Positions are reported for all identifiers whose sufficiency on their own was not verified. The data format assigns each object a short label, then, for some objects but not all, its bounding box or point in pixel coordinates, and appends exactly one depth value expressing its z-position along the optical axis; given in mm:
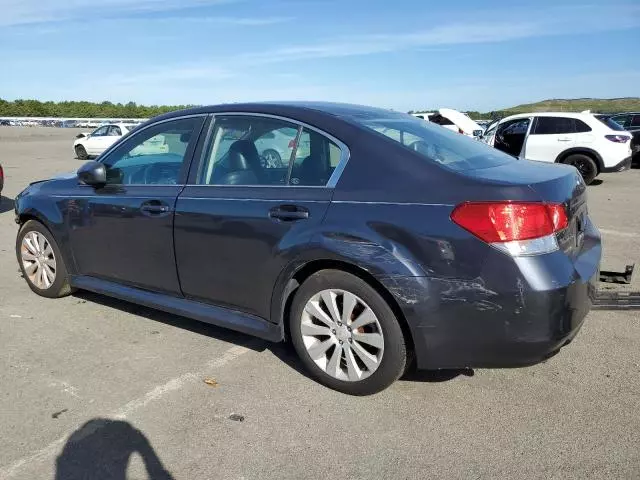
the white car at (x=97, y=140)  21330
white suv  12281
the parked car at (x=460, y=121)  14844
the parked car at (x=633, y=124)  16281
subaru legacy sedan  2801
